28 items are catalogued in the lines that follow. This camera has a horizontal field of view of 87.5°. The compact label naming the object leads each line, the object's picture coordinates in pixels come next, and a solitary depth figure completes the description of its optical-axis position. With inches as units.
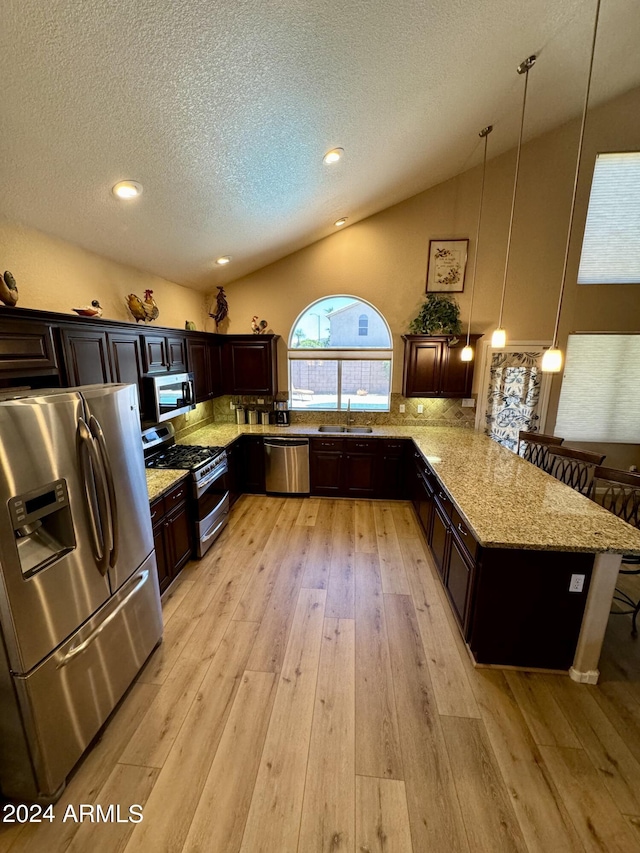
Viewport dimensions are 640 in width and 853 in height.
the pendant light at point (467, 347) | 130.2
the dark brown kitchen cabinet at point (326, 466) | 176.4
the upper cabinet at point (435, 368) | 173.9
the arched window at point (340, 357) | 189.9
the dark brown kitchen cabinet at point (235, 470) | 167.0
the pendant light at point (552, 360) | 82.4
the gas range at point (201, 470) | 124.3
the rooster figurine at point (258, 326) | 187.6
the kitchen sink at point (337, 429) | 184.5
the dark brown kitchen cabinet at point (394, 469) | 172.4
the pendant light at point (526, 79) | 97.6
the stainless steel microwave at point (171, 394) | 119.0
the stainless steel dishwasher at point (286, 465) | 176.2
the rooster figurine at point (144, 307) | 120.6
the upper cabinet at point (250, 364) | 183.8
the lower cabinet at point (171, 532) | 103.0
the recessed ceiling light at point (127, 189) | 86.2
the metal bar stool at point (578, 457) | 115.0
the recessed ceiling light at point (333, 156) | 105.1
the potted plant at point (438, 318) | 170.6
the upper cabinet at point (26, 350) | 68.0
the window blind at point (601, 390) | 173.3
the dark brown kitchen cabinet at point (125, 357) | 100.8
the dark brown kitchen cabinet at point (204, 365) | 154.4
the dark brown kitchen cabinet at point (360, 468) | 174.4
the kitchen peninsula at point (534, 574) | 75.9
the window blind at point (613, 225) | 160.6
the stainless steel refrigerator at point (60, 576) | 51.4
